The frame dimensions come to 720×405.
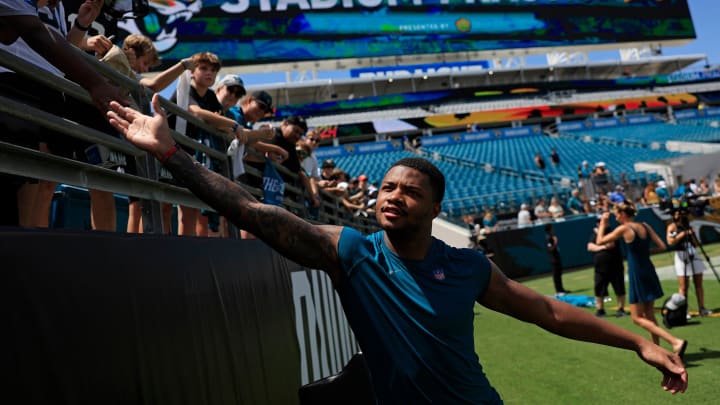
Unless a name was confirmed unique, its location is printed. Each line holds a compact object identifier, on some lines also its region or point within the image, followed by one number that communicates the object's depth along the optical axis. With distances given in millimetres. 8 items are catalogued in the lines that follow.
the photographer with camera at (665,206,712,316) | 9055
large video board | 32938
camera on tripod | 9469
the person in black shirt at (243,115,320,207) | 5691
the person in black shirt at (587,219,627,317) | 10281
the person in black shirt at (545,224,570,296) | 13070
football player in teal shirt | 2227
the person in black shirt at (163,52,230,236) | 4590
